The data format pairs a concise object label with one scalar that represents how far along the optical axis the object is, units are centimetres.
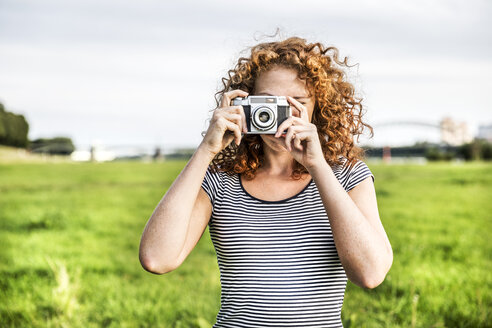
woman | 197
